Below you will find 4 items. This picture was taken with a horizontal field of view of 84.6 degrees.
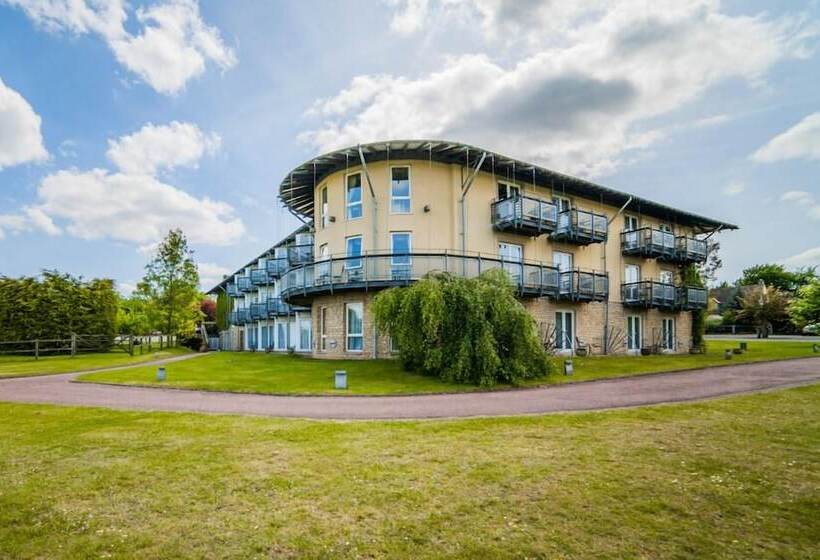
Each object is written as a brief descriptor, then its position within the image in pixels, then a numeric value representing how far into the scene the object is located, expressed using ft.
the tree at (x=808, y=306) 93.15
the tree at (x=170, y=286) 120.37
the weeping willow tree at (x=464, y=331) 45.62
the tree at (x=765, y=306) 148.15
